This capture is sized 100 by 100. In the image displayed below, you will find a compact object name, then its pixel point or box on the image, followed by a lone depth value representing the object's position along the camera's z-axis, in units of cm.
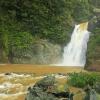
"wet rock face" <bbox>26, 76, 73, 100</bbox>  470
